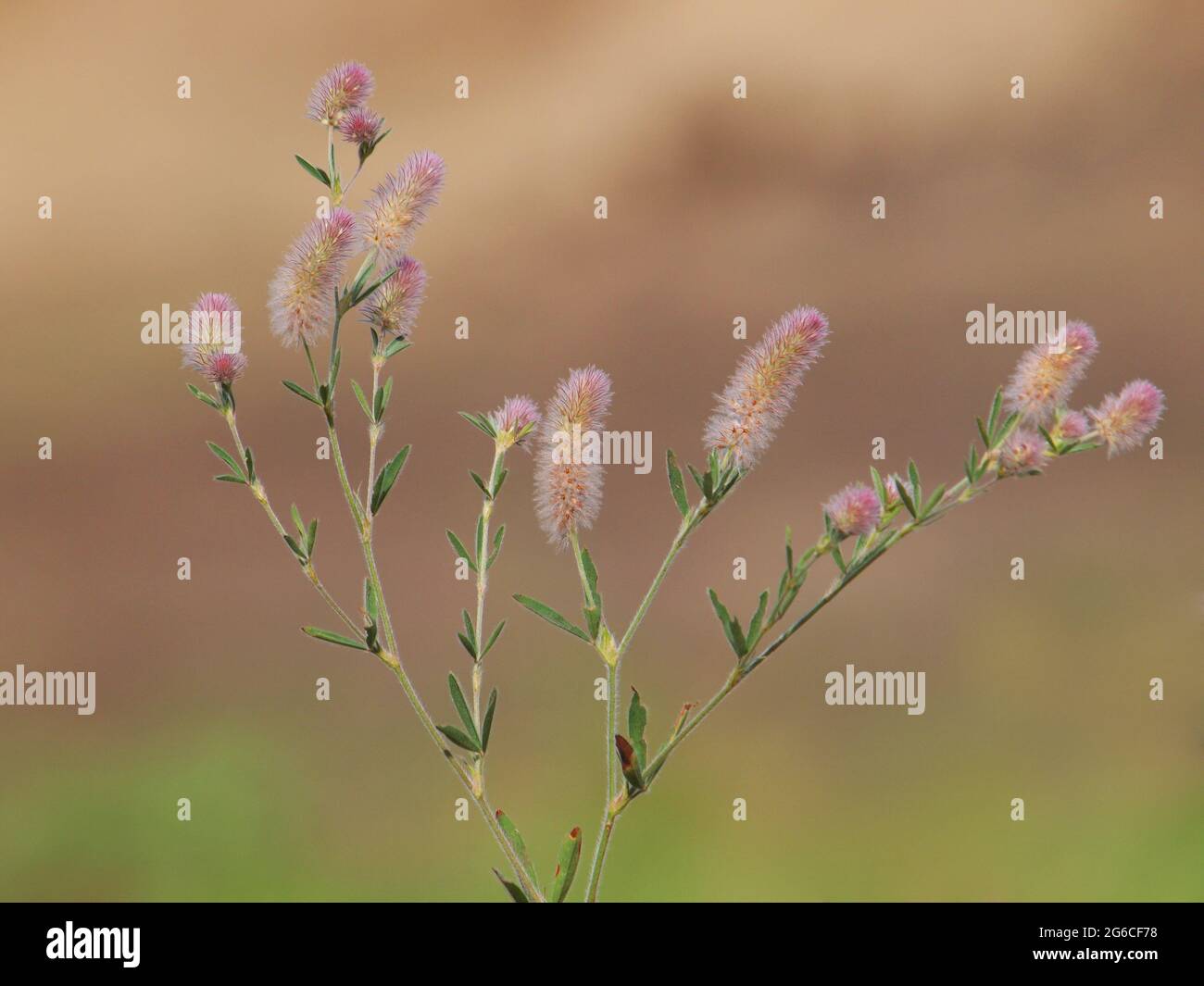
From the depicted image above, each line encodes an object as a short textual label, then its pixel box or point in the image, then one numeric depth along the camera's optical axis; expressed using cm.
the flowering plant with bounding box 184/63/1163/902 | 90
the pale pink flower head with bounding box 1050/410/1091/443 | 90
